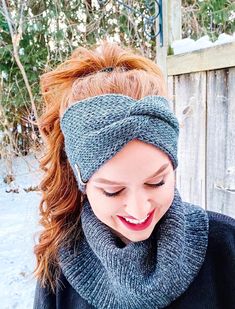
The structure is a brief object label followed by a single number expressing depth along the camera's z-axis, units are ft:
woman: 2.47
